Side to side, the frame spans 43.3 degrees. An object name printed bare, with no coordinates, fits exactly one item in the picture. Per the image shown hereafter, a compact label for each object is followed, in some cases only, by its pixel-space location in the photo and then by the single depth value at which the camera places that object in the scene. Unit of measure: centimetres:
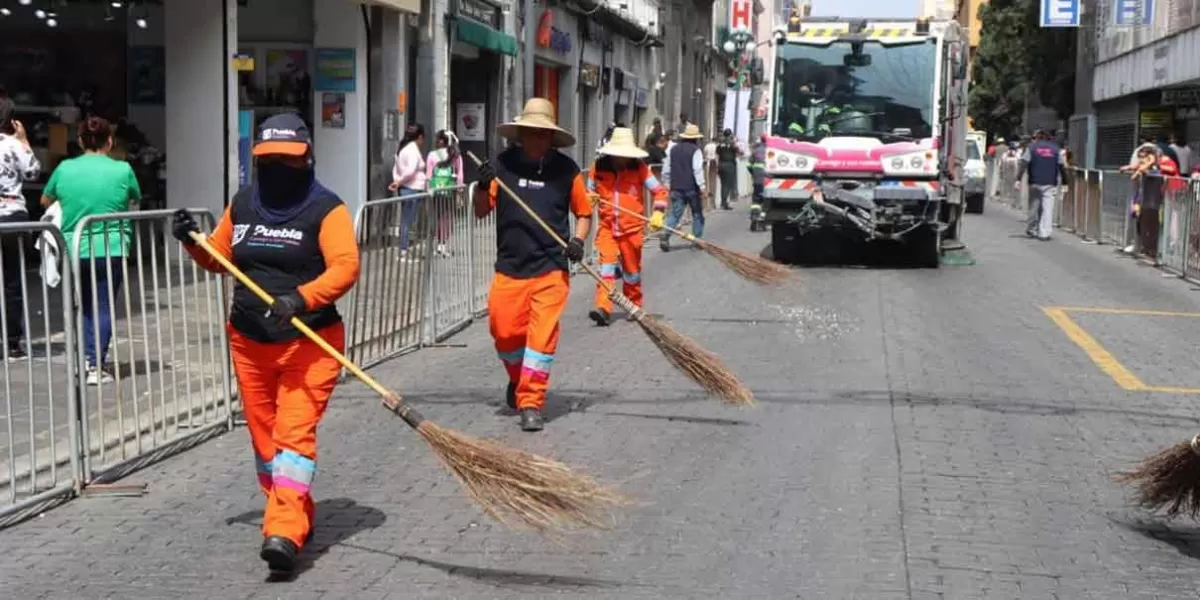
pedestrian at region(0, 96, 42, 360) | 1038
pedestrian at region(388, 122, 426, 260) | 1833
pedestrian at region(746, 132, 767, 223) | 1923
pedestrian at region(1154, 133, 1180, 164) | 2297
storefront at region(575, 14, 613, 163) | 3555
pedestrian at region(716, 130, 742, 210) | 3225
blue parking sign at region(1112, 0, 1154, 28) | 3688
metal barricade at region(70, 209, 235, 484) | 726
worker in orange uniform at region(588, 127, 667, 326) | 1307
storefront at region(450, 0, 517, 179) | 2605
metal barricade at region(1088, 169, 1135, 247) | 2302
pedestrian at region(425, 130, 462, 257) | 1898
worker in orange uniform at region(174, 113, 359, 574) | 564
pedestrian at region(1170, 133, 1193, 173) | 2454
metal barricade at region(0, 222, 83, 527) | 652
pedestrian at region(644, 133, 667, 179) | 2512
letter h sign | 5684
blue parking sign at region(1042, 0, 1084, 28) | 4003
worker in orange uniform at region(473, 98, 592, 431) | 842
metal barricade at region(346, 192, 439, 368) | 1040
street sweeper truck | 1839
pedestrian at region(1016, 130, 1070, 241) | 2578
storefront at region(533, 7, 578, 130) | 3022
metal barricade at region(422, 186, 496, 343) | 1194
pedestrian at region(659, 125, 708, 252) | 2164
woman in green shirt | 945
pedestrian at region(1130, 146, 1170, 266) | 2080
